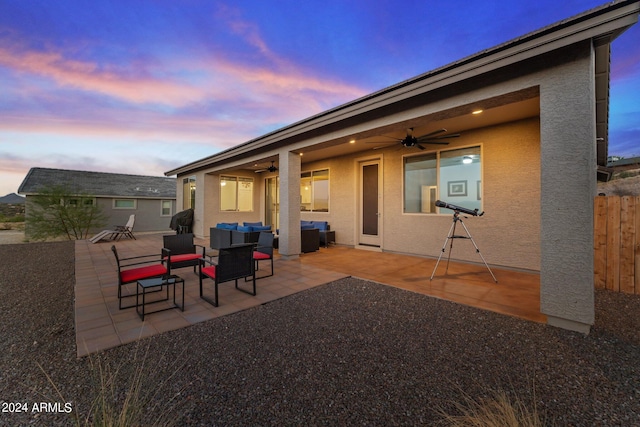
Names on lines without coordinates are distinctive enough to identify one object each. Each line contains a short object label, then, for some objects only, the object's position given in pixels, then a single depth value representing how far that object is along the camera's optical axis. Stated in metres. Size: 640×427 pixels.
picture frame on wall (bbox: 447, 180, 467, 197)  6.11
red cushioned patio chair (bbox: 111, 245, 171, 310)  3.29
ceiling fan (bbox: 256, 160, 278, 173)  10.25
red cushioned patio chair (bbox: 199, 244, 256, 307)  3.56
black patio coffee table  3.22
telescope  4.55
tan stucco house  2.67
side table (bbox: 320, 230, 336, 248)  8.58
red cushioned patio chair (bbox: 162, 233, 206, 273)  4.46
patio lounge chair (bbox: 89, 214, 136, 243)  10.70
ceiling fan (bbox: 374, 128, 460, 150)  5.65
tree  12.90
